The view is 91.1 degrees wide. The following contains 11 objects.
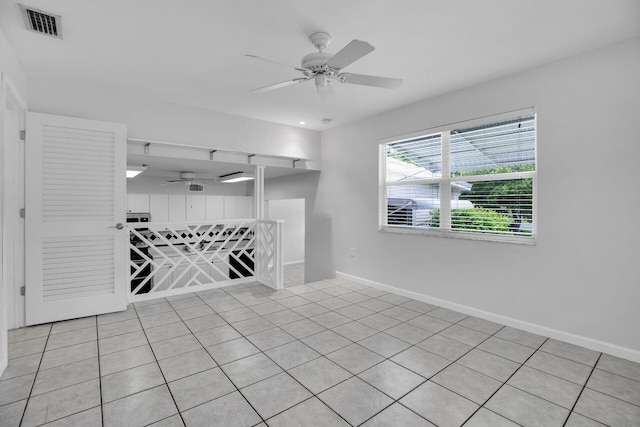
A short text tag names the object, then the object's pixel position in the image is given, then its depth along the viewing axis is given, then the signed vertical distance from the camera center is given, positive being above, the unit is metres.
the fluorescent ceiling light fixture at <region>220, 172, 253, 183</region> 6.10 +0.74
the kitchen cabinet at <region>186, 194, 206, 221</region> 7.23 +0.14
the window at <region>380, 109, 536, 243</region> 3.09 +0.38
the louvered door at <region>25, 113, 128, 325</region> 3.06 -0.05
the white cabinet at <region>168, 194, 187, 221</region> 6.98 +0.13
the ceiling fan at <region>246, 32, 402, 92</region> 2.12 +1.04
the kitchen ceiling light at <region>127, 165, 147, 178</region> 4.65 +0.66
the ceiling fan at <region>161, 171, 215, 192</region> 6.00 +0.66
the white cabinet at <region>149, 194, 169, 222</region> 6.72 +0.13
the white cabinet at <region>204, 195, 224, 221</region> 7.53 +0.14
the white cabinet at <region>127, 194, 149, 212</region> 6.46 +0.22
